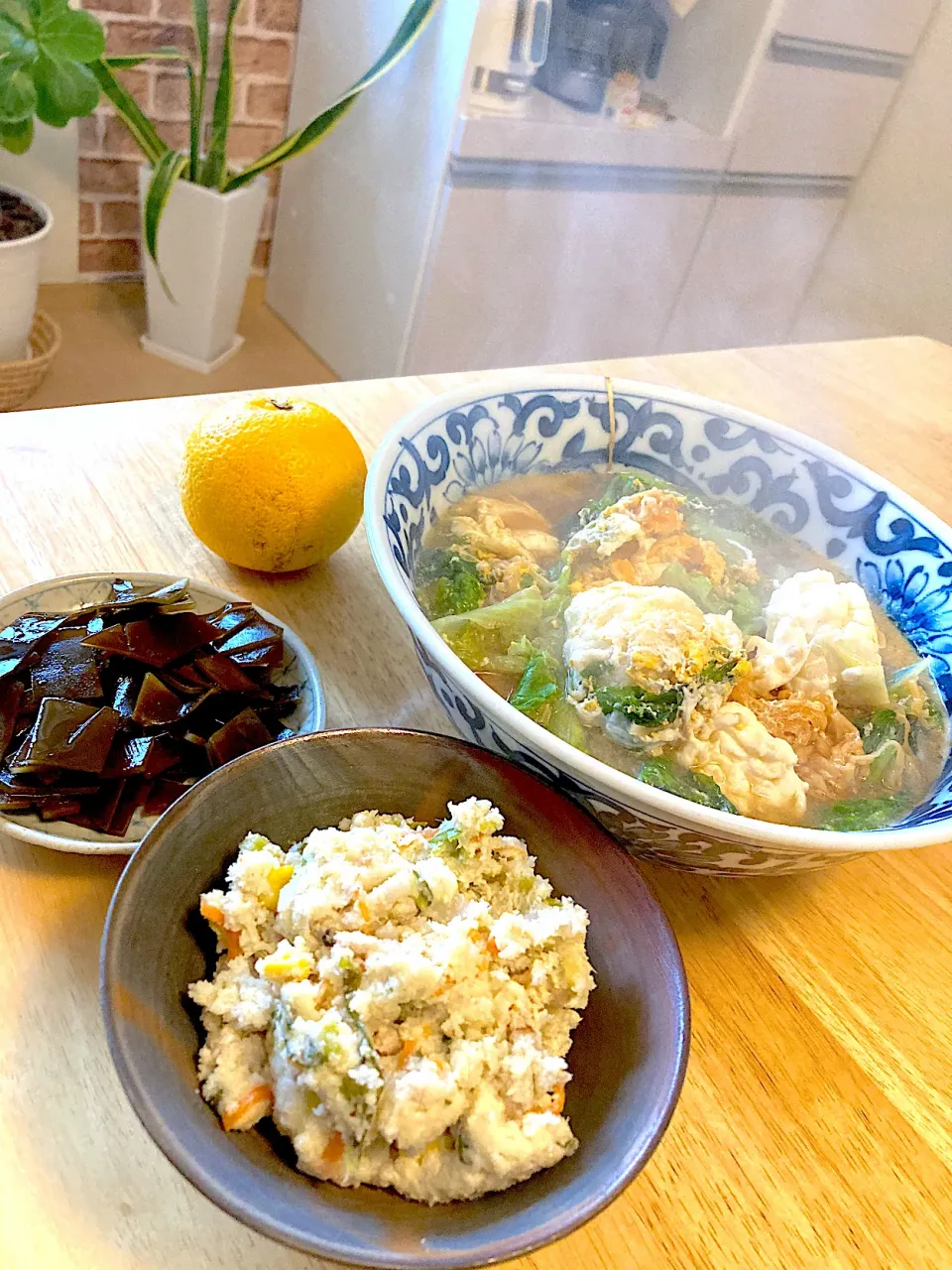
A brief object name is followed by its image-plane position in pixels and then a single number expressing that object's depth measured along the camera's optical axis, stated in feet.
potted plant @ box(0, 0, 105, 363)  5.30
